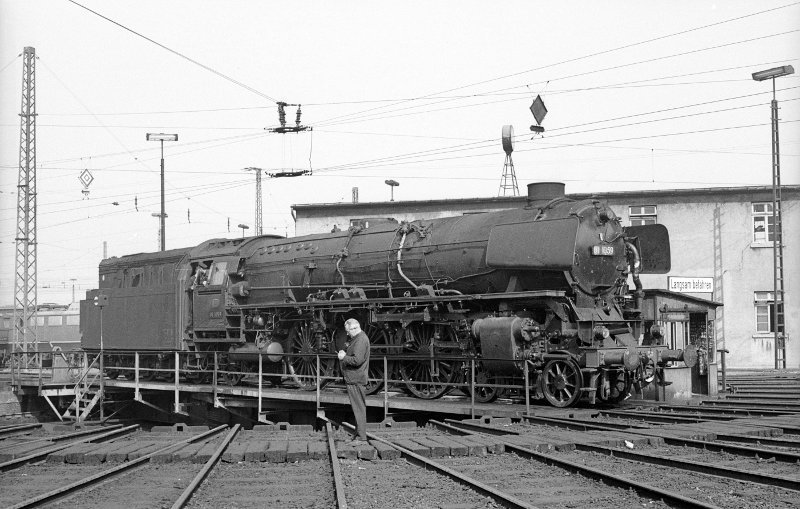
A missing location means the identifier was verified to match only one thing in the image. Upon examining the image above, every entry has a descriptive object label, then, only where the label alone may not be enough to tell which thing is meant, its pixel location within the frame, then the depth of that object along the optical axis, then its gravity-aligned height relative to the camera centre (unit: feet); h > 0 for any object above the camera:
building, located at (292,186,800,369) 102.42 +4.31
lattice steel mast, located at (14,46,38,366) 89.15 +11.93
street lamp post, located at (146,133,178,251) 120.05 +21.83
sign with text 101.91 +0.58
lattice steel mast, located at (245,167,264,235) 161.58 +13.87
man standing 37.17 -3.37
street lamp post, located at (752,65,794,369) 77.66 +8.07
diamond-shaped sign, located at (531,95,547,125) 74.74 +15.83
